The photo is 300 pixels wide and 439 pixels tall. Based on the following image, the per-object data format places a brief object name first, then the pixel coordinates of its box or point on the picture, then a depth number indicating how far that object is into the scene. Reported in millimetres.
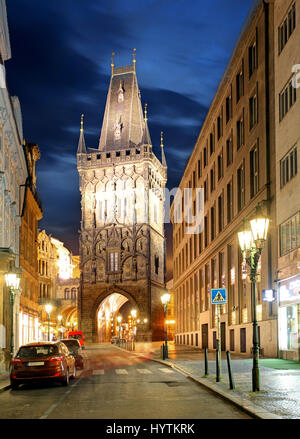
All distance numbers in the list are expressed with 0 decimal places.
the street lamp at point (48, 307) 42906
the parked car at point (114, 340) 81500
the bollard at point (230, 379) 15712
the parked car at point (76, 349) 27397
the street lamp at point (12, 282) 24703
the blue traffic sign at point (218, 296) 19750
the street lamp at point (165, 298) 38094
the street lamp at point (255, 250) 14961
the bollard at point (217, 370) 18219
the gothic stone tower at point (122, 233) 91375
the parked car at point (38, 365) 18125
